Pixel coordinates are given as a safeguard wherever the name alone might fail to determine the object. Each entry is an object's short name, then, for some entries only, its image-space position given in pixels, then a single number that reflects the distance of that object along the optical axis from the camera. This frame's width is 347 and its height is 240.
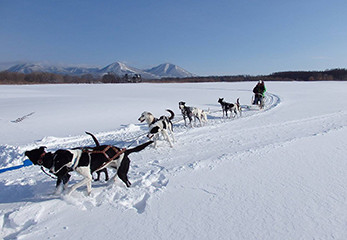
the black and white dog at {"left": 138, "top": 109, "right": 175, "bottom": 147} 5.83
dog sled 13.84
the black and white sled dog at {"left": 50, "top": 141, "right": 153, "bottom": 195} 3.12
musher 14.27
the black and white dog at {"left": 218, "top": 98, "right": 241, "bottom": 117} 11.16
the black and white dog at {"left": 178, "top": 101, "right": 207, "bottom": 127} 9.11
